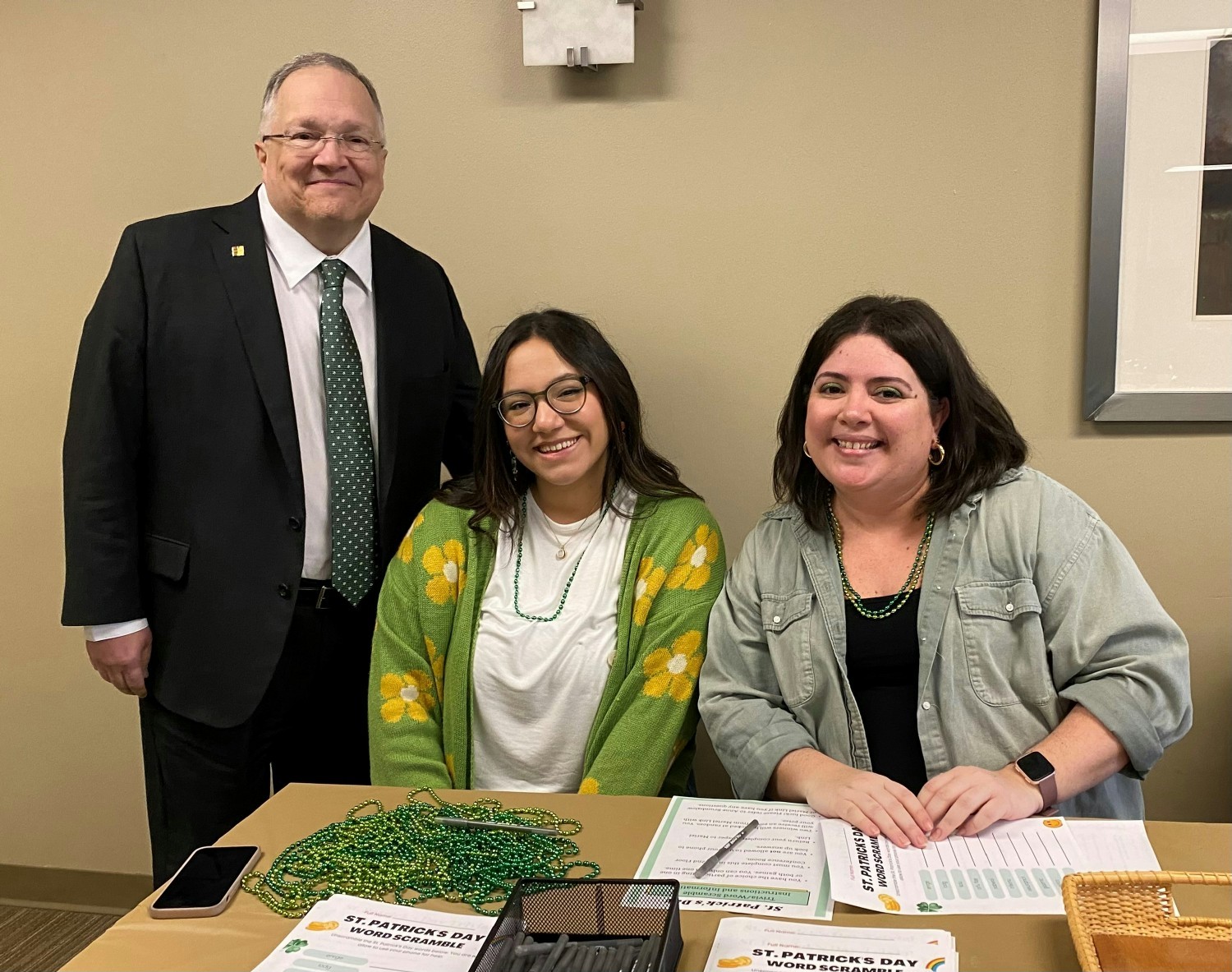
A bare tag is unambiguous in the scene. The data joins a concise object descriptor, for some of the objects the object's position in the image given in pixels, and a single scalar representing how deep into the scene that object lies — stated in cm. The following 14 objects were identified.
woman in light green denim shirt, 163
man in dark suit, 205
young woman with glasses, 190
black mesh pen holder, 106
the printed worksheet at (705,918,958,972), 108
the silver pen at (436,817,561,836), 141
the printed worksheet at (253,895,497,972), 113
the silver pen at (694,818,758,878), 129
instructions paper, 122
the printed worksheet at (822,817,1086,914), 120
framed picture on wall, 219
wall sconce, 233
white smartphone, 124
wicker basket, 112
